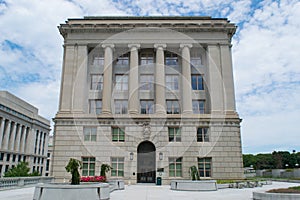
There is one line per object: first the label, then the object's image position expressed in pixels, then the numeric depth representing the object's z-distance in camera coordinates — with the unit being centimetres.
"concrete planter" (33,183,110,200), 1351
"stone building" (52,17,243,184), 3256
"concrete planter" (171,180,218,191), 2230
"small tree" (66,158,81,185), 1616
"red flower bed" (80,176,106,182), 2198
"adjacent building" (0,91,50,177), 8063
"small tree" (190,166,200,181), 2456
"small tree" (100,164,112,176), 2466
